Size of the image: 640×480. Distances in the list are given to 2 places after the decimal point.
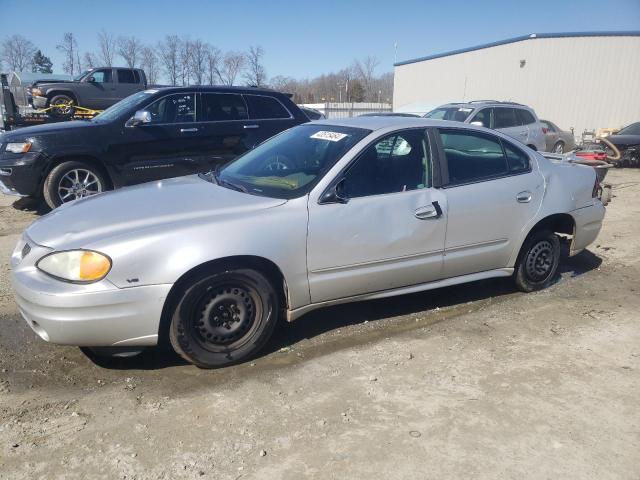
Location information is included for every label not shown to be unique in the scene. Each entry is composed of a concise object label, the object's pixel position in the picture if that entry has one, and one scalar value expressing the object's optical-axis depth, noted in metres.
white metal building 24.36
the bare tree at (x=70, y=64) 62.38
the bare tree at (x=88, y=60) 62.20
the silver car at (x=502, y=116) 11.70
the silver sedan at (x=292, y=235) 3.09
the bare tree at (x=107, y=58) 57.66
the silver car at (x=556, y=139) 15.70
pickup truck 18.38
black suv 6.84
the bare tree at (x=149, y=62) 55.91
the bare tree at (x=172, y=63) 54.81
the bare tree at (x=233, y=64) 54.84
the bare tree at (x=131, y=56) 56.34
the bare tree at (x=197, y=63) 54.22
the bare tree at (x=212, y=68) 53.09
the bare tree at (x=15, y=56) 66.44
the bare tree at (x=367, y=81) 72.94
